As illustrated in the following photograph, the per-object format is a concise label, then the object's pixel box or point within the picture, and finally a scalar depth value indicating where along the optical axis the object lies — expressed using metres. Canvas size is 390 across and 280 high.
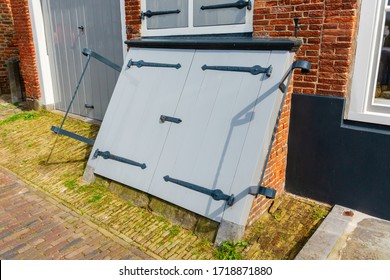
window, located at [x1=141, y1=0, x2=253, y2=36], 4.04
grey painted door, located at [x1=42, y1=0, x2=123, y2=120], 5.89
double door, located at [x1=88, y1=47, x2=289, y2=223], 3.21
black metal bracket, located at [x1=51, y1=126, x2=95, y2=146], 4.54
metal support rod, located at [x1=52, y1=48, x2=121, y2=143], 4.39
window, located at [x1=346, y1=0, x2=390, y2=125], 3.20
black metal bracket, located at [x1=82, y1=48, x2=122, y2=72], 4.39
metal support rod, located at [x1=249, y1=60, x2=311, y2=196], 2.89
